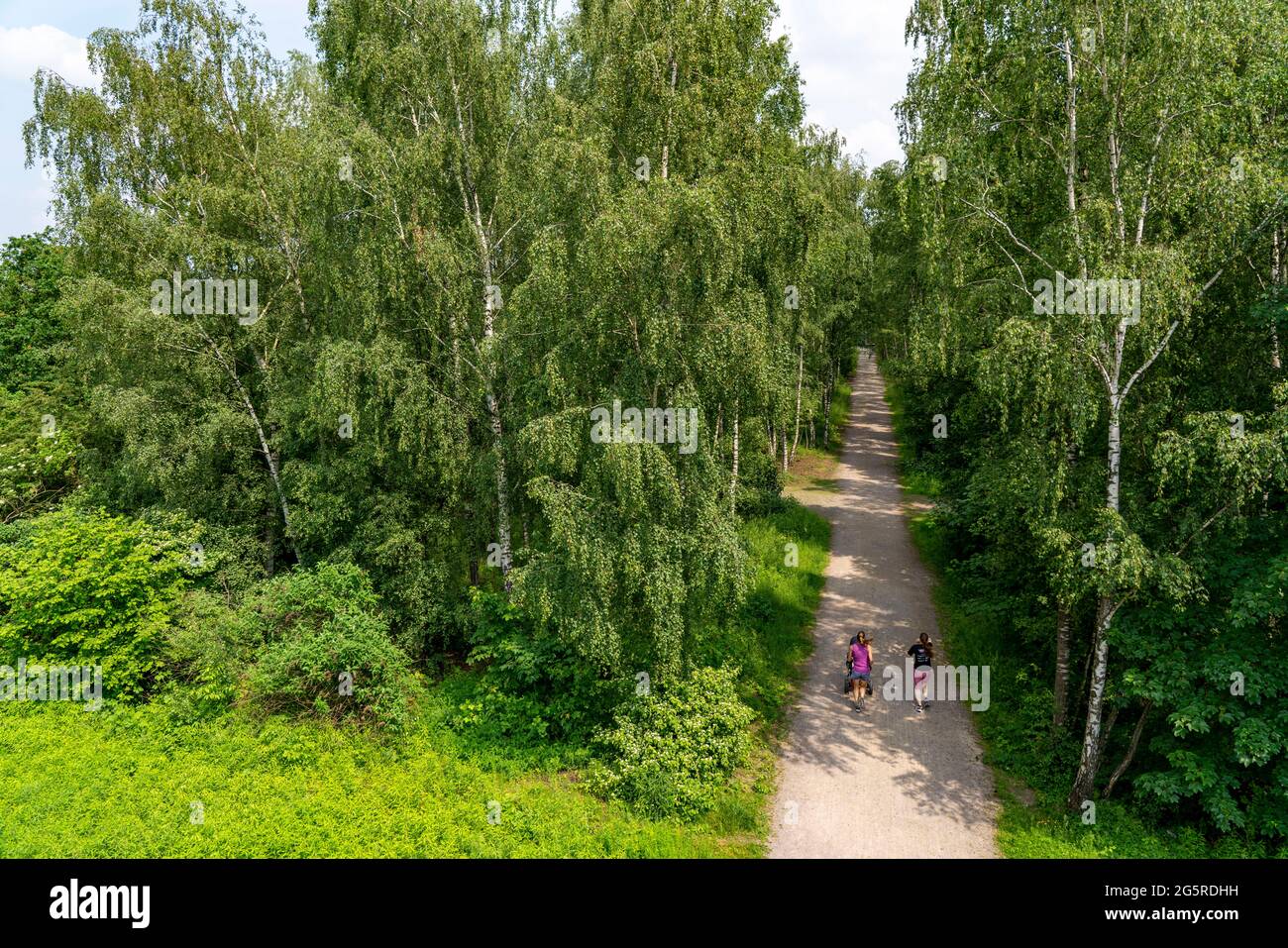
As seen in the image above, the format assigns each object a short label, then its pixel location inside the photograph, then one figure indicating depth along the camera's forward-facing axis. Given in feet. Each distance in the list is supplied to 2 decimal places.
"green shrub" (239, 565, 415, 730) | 50.55
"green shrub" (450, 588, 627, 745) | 49.01
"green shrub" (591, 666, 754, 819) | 41.81
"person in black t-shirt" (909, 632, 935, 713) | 49.73
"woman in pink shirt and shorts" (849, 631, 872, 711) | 49.44
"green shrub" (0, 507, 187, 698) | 55.36
